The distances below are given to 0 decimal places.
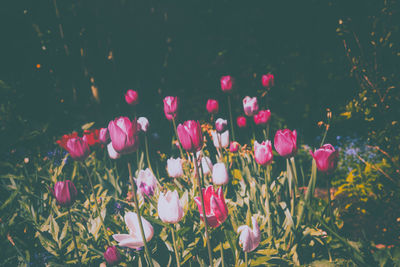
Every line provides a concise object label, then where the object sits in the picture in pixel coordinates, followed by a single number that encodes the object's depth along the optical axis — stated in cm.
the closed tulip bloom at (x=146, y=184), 164
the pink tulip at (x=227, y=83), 225
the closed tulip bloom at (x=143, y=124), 207
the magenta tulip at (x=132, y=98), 215
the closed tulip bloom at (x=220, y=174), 156
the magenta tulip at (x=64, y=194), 123
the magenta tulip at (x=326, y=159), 120
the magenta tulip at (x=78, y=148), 137
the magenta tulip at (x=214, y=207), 108
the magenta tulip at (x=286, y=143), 132
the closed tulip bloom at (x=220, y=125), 194
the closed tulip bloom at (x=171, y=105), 180
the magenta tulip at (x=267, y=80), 236
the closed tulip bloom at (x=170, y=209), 112
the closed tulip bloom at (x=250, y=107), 224
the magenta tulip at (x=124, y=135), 99
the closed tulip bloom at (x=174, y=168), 174
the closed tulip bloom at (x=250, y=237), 110
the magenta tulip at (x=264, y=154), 143
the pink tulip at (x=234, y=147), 202
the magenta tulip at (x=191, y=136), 102
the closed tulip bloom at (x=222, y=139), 205
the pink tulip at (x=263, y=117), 195
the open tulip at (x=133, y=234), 118
